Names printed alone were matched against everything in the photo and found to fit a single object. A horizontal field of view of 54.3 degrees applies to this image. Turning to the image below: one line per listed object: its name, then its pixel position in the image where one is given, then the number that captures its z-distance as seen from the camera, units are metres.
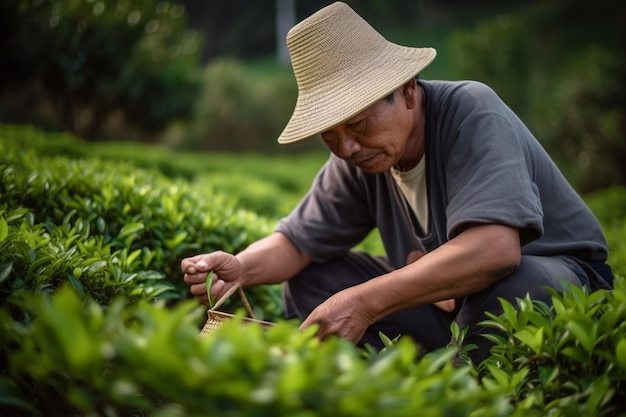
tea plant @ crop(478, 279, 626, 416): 1.58
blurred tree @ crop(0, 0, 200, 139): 9.16
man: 2.10
